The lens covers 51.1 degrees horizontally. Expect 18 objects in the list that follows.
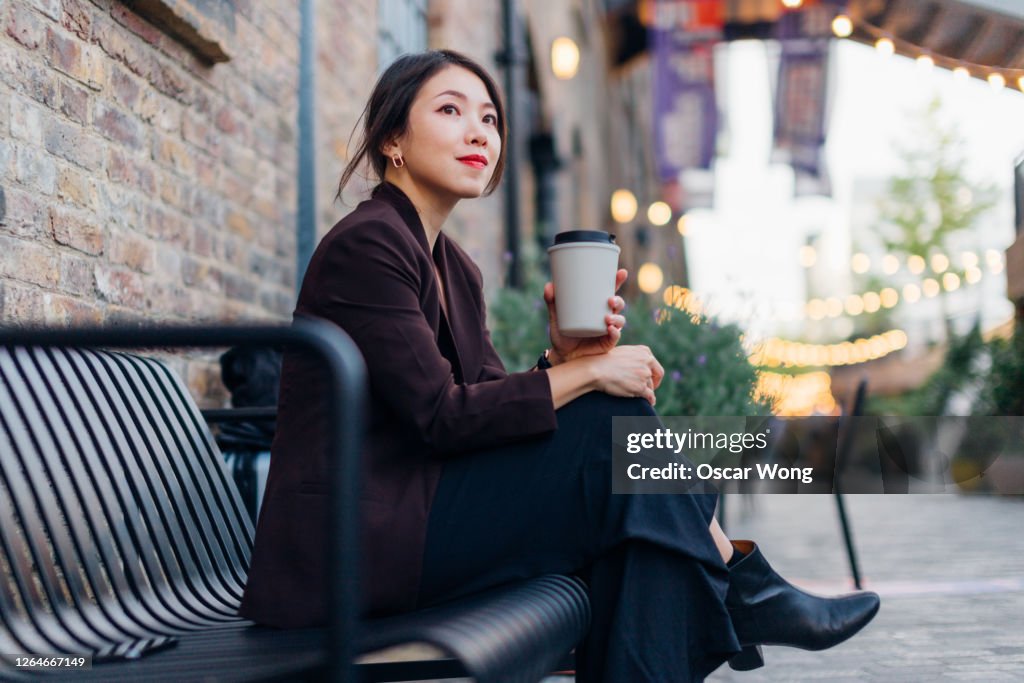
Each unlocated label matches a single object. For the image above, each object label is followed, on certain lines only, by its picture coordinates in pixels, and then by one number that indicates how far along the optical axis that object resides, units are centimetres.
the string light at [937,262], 2325
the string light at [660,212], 1520
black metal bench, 136
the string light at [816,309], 3315
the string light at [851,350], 3384
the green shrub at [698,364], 434
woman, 184
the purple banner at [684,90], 1253
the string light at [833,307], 3244
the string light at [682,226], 1814
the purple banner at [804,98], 1245
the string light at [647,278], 1371
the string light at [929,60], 630
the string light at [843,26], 921
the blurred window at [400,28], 695
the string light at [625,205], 1350
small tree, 2455
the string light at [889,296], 2909
